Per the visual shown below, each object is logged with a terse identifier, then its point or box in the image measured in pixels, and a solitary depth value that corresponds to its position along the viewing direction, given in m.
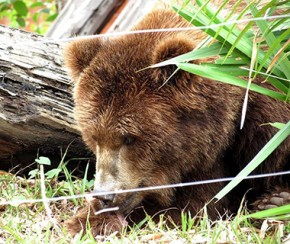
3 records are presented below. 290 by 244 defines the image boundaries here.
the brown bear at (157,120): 8.00
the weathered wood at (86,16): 13.50
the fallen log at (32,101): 9.39
